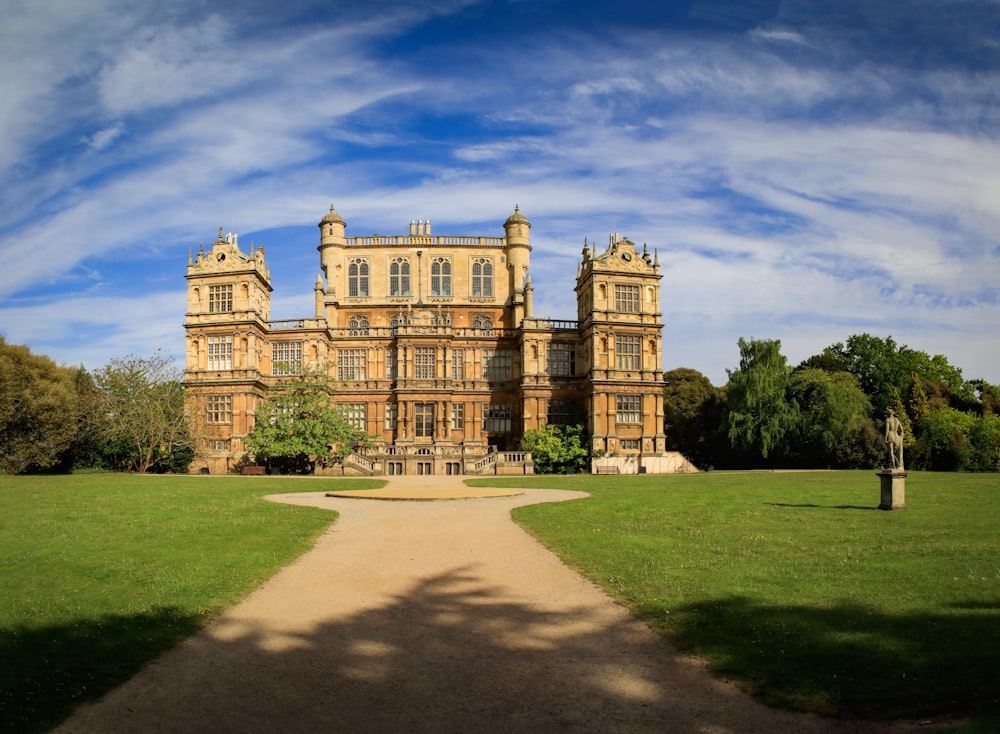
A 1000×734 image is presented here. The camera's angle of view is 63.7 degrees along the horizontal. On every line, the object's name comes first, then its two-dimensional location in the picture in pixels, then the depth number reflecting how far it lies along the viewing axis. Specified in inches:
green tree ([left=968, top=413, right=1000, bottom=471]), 2133.4
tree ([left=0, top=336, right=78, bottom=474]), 1803.6
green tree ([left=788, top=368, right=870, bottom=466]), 2210.0
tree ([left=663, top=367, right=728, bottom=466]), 2637.8
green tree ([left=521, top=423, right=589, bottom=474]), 2097.7
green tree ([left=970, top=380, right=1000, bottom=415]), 2431.1
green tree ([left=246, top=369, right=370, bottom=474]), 1942.7
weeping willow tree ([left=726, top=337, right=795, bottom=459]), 2234.3
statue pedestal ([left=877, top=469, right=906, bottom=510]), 901.8
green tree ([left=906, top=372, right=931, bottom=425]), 2418.8
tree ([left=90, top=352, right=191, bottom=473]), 1962.4
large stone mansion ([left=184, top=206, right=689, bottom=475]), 2145.7
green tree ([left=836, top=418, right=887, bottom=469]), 2226.9
